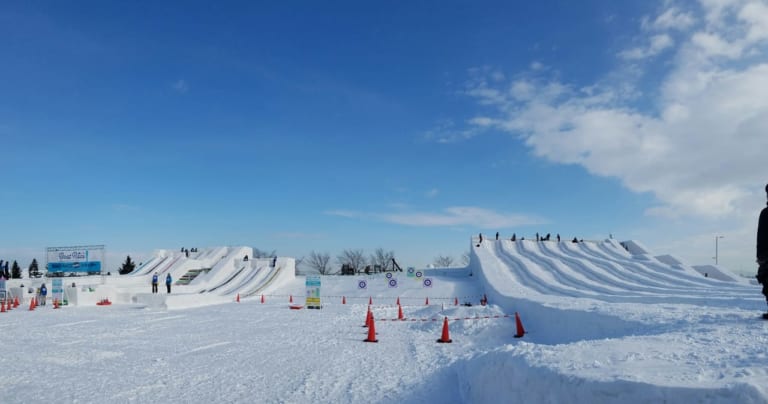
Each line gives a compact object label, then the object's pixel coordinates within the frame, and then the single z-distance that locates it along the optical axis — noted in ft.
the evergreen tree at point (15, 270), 174.30
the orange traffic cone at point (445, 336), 41.04
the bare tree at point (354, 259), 245.24
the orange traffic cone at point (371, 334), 41.70
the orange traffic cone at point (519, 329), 43.37
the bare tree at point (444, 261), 289.29
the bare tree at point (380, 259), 247.23
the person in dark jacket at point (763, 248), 24.81
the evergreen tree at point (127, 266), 190.12
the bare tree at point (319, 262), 255.91
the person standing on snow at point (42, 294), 80.38
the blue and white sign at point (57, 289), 79.26
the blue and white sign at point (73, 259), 117.50
